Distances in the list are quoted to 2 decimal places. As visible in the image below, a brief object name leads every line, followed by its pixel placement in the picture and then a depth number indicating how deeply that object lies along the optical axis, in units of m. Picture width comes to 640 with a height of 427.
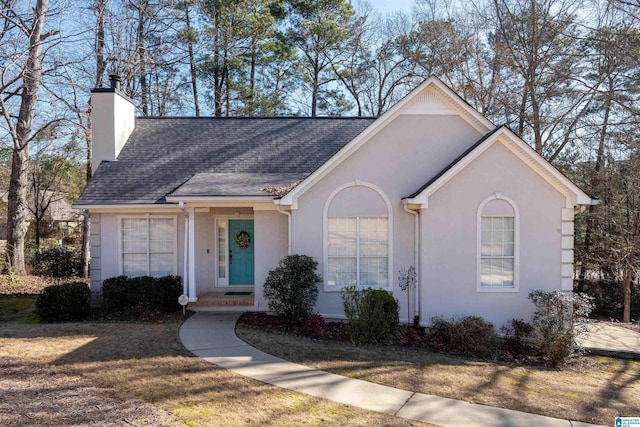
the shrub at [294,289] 9.16
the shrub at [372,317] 8.52
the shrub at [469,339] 8.14
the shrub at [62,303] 10.12
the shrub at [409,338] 8.52
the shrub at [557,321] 7.93
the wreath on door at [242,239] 12.39
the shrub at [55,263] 18.03
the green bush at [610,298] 18.12
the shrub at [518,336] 8.73
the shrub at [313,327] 8.84
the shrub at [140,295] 10.67
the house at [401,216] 9.21
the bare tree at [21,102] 12.46
